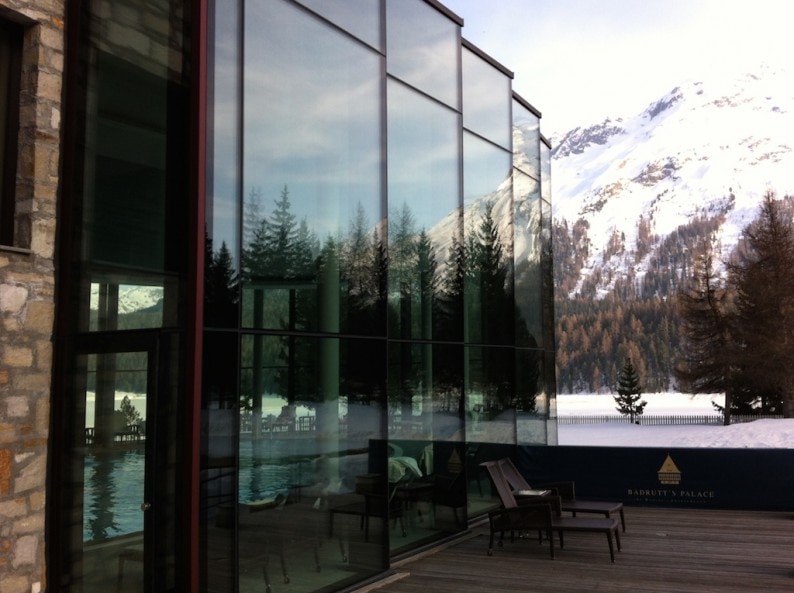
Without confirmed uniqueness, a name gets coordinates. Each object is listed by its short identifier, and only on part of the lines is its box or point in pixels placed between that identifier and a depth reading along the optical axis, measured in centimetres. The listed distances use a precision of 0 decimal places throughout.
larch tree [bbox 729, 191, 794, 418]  4212
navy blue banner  1253
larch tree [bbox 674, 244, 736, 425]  4519
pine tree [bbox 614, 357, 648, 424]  6159
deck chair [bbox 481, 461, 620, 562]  909
